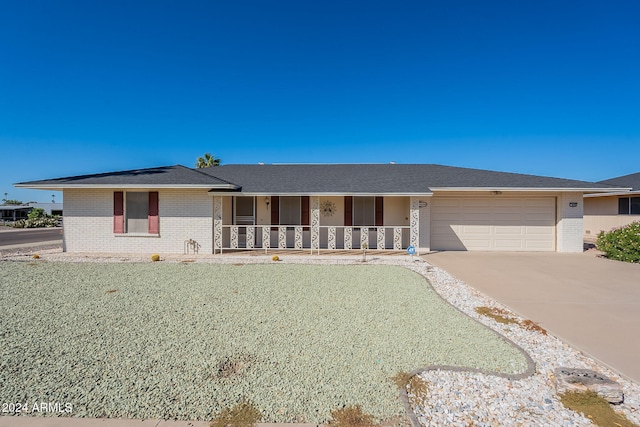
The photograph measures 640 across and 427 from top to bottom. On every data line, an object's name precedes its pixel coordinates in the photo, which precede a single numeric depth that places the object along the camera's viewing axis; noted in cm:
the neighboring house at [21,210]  4612
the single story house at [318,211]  1088
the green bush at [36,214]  2978
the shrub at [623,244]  967
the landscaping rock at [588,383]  270
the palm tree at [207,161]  2505
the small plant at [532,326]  429
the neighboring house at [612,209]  1519
